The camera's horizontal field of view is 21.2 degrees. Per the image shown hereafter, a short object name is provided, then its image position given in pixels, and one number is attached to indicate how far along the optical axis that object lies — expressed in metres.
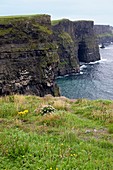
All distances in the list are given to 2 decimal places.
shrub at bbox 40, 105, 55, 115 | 15.96
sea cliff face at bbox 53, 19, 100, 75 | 151.38
